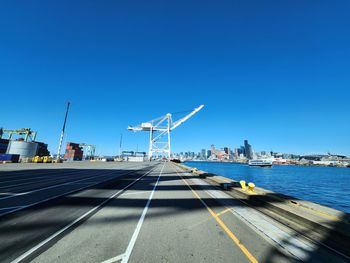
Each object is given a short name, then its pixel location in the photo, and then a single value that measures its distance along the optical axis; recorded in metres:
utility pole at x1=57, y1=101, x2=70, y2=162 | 47.00
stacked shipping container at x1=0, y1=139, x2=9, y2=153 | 82.54
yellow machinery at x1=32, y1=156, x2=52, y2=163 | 46.59
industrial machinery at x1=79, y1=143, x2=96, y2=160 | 133.24
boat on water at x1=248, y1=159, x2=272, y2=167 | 105.31
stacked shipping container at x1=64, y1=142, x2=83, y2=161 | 117.44
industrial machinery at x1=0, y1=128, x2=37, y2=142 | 77.19
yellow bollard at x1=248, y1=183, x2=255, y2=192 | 10.62
